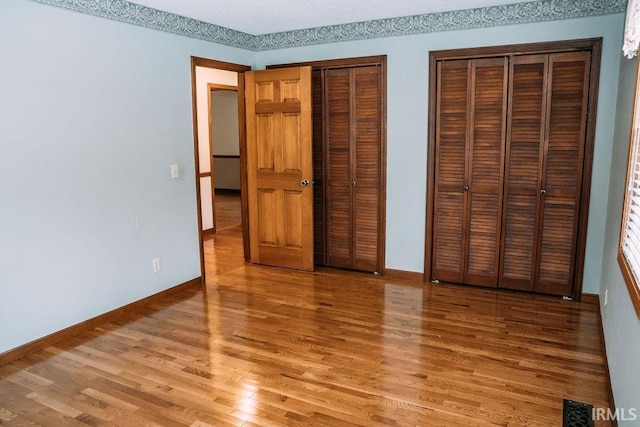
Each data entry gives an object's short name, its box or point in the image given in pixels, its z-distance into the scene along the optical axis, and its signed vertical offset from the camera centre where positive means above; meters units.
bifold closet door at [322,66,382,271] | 4.52 -0.19
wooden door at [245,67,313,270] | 4.62 -0.20
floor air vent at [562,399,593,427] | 2.13 -1.24
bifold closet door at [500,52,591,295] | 3.75 -0.19
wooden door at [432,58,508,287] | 4.00 -0.20
